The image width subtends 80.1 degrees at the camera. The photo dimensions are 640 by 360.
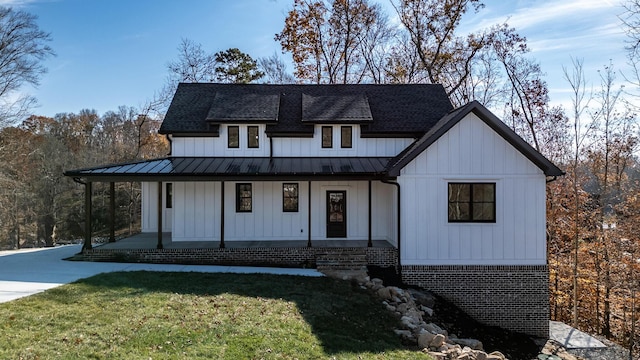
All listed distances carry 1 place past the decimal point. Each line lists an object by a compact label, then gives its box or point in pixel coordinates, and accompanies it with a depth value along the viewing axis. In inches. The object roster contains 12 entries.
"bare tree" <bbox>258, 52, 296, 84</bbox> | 1154.0
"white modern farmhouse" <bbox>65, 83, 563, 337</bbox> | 459.5
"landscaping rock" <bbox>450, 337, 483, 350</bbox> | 337.4
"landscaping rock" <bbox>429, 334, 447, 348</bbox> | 291.7
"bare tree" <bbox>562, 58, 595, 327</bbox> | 687.7
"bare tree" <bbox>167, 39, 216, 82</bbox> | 1136.8
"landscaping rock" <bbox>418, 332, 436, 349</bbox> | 290.8
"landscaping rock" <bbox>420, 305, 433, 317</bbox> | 401.4
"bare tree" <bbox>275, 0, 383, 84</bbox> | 1055.6
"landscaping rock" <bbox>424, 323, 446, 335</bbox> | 335.7
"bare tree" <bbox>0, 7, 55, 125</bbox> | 831.7
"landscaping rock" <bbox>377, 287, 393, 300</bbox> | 397.3
